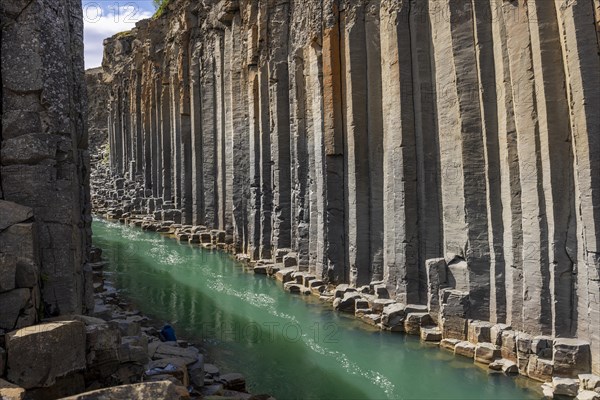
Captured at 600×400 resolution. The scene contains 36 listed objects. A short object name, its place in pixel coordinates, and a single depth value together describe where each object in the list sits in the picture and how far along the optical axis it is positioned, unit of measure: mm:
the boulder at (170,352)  8539
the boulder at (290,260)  18391
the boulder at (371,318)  12906
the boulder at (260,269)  19473
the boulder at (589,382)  8383
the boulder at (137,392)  4912
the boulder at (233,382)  8992
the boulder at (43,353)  5887
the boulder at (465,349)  10633
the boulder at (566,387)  8664
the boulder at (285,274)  17531
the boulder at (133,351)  7070
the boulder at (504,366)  9727
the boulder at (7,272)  6230
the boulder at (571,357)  8812
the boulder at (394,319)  12375
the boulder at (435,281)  11742
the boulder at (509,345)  9898
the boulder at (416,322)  11977
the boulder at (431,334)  11562
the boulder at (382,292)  13328
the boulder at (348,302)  13984
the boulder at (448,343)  11078
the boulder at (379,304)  13023
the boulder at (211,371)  9391
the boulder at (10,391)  5102
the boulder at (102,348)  6668
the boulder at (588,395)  8242
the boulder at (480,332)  10570
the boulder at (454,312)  11117
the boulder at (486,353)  10172
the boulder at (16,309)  6250
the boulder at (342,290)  14430
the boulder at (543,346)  9297
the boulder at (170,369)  7465
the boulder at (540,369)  9203
